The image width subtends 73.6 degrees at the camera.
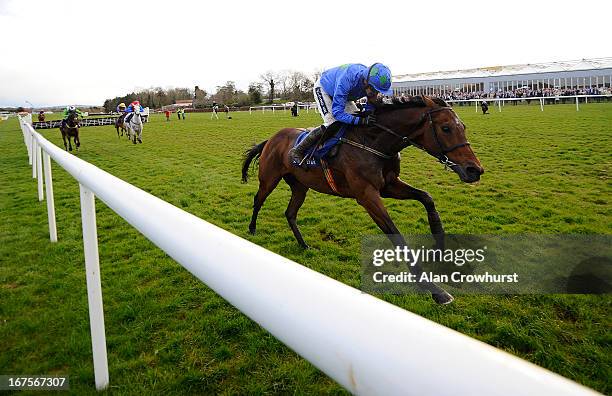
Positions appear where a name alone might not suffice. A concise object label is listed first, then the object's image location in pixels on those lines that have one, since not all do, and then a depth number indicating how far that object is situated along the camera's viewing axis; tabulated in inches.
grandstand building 1827.0
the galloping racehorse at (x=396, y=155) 138.9
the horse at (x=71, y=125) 594.2
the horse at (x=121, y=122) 827.1
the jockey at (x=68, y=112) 601.9
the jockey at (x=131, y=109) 714.6
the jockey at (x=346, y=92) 149.5
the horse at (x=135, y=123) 709.3
